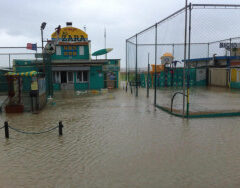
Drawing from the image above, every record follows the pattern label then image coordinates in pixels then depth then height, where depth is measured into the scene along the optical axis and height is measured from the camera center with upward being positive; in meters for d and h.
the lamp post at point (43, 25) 16.79 +3.66
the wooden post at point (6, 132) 8.24 -1.86
